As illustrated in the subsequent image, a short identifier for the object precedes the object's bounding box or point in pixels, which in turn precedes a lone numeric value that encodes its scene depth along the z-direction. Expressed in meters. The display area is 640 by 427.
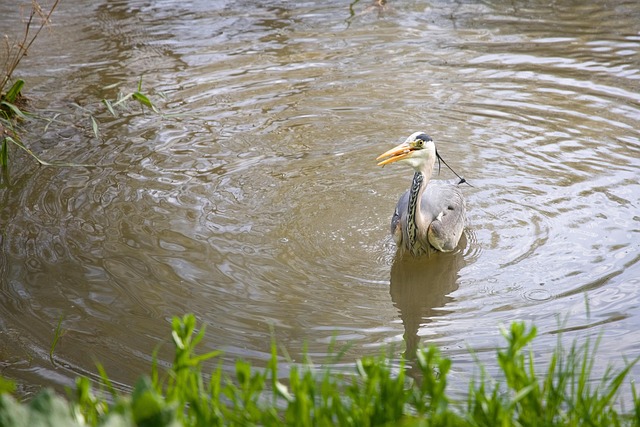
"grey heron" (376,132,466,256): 11.66
